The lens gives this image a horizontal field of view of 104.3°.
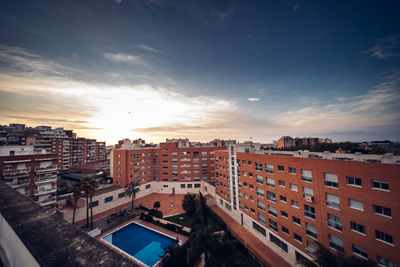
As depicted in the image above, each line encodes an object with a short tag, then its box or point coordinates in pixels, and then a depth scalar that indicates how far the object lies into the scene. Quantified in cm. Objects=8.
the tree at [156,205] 3698
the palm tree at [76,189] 2689
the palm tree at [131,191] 3894
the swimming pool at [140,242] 2438
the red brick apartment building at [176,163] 5234
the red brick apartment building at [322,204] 1463
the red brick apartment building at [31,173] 2769
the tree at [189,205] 3547
